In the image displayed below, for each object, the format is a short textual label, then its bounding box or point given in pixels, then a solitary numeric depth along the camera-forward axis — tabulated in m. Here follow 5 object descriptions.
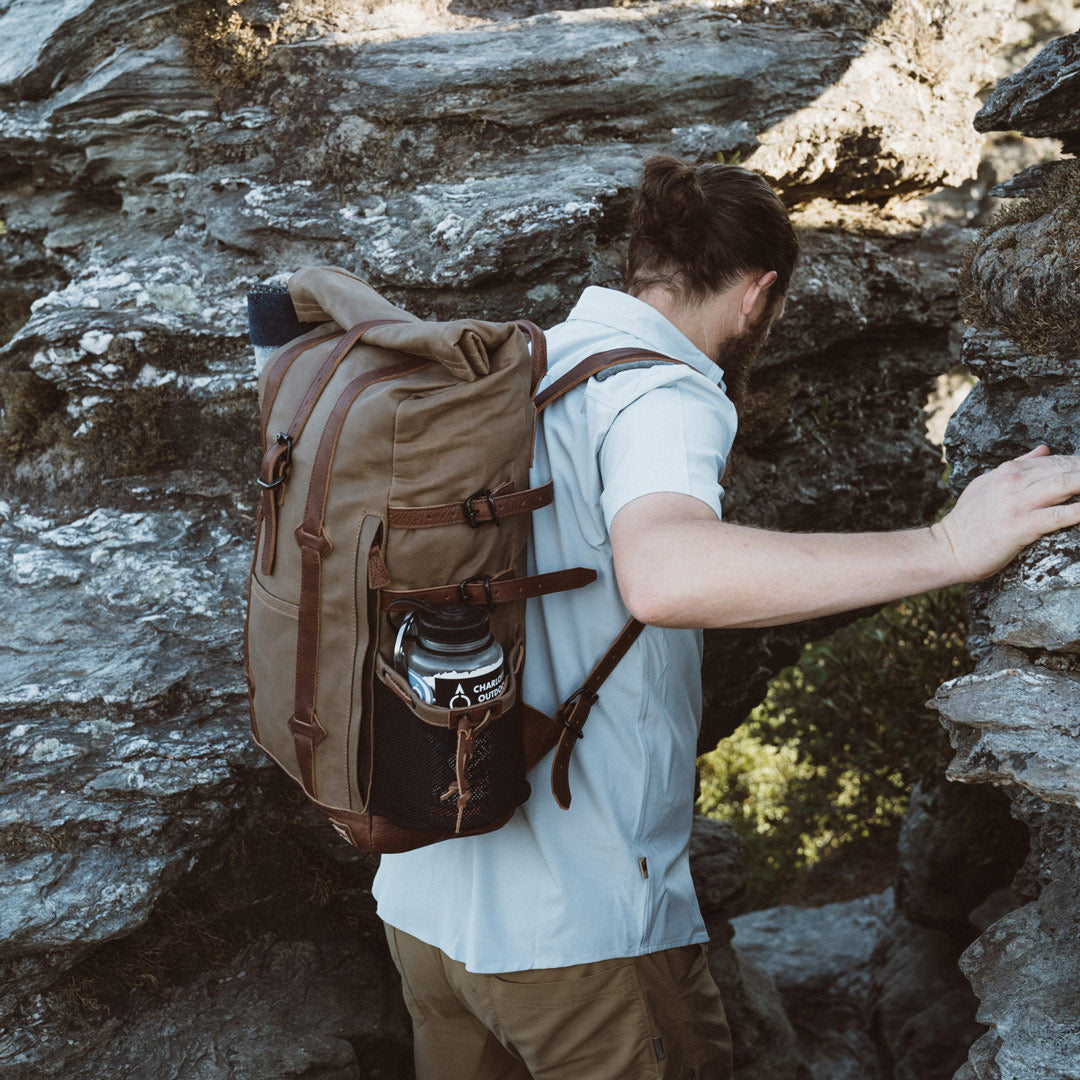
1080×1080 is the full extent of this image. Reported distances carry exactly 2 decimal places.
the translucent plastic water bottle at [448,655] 2.26
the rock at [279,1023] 3.49
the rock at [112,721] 3.41
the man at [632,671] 2.15
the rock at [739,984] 5.19
